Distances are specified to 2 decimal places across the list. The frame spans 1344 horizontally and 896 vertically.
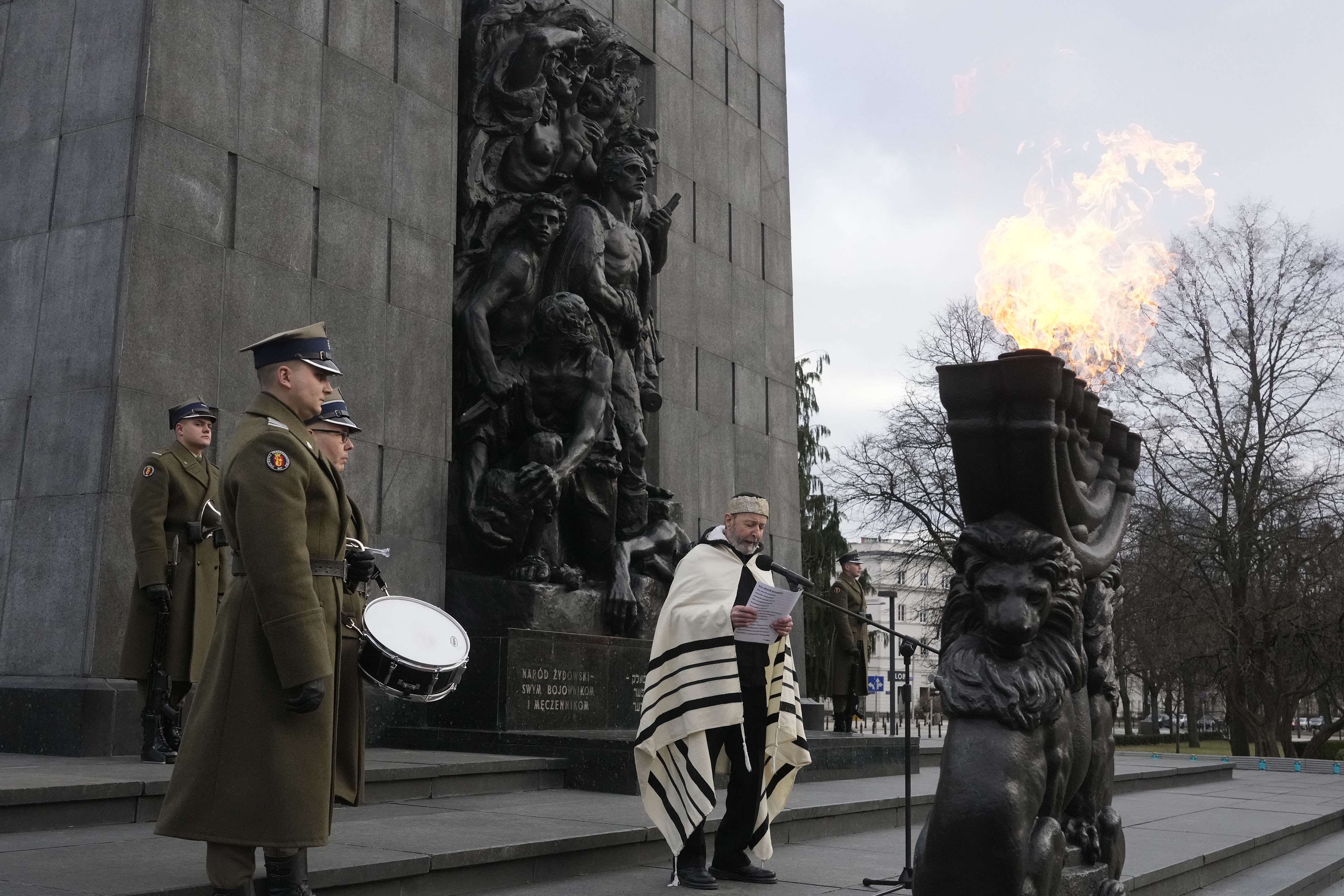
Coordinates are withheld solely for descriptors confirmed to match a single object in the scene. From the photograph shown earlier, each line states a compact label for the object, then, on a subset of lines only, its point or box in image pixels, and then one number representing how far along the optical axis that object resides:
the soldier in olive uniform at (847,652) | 13.62
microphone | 6.11
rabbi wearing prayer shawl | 6.09
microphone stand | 6.01
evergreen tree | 30.78
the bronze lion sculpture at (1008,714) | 3.83
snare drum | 4.70
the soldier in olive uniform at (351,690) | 4.64
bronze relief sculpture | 10.21
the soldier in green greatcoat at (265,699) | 4.10
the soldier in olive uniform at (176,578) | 6.81
